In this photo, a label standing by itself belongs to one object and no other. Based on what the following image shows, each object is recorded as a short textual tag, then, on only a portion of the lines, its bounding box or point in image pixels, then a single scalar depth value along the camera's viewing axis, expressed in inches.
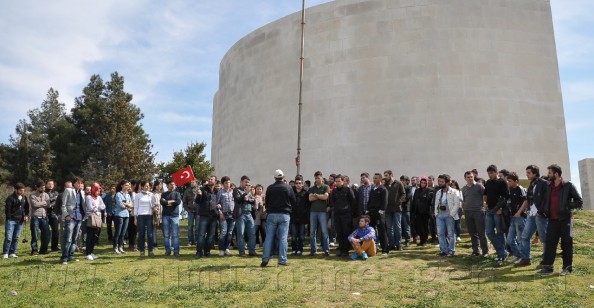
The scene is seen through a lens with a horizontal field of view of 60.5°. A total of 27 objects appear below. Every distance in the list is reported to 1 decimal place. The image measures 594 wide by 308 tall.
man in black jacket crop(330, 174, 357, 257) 435.5
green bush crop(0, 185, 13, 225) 1182.5
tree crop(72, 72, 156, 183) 1429.6
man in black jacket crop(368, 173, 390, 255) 438.6
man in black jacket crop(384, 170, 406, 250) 456.4
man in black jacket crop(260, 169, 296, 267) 378.0
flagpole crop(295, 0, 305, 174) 665.5
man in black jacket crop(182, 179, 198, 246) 457.7
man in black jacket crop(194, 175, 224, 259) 428.5
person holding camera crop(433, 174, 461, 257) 422.6
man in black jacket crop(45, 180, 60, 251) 489.7
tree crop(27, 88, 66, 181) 1653.5
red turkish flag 606.9
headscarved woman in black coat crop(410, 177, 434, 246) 494.4
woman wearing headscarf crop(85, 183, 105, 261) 416.2
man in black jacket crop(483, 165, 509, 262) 381.7
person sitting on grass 417.4
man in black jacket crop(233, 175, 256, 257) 439.5
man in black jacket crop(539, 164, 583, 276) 318.7
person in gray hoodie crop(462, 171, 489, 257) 404.2
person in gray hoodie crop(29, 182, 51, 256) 459.8
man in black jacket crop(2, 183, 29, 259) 435.8
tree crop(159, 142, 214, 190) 879.7
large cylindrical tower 821.2
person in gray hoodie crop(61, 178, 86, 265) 396.5
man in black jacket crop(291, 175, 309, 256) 452.1
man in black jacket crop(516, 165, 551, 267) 333.1
